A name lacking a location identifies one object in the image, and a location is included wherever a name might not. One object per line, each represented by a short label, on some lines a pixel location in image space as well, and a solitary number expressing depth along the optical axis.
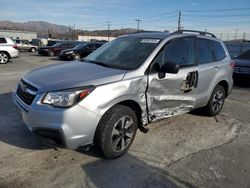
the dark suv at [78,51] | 13.67
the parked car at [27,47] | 24.21
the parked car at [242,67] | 6.83
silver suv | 2.25
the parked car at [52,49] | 17.30
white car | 11.47
